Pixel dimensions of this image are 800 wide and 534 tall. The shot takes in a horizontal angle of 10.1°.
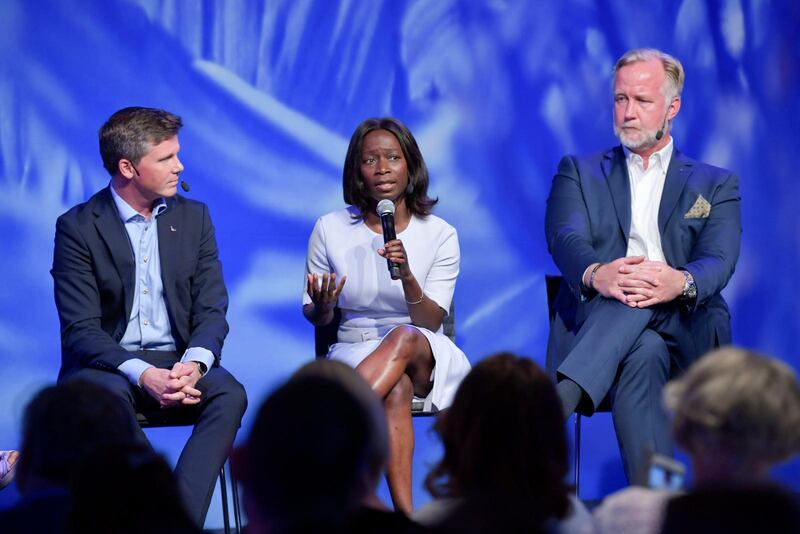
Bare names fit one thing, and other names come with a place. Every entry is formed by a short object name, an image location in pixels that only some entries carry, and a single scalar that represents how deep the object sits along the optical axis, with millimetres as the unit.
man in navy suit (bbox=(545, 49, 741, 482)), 11334
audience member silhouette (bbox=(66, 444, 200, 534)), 8427
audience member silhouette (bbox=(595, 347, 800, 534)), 9096
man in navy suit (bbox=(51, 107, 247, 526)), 11339
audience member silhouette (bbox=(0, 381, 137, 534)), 9933
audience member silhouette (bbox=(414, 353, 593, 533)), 9911
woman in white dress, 11464
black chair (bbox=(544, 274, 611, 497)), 11504
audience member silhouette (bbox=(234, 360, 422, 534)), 8079
